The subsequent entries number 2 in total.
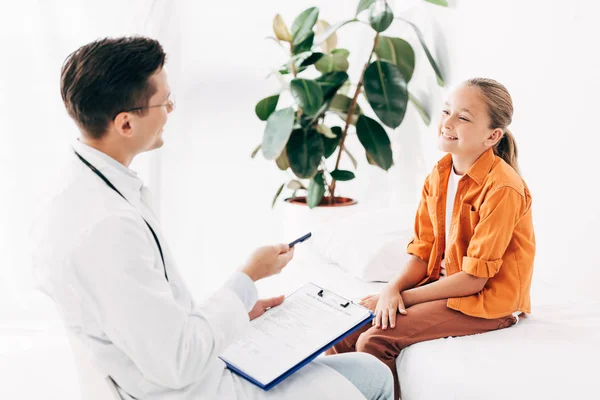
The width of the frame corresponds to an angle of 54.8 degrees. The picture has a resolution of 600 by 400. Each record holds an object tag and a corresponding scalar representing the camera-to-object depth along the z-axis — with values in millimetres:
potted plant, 2422
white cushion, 1907
